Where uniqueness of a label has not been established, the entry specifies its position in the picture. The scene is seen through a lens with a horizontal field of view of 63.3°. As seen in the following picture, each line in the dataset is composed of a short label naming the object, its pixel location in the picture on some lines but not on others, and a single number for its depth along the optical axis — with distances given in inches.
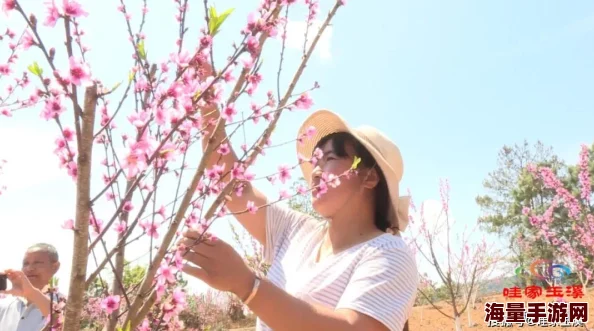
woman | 51.2
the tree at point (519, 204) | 903.1
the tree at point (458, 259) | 326.3
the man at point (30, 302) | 139.2
